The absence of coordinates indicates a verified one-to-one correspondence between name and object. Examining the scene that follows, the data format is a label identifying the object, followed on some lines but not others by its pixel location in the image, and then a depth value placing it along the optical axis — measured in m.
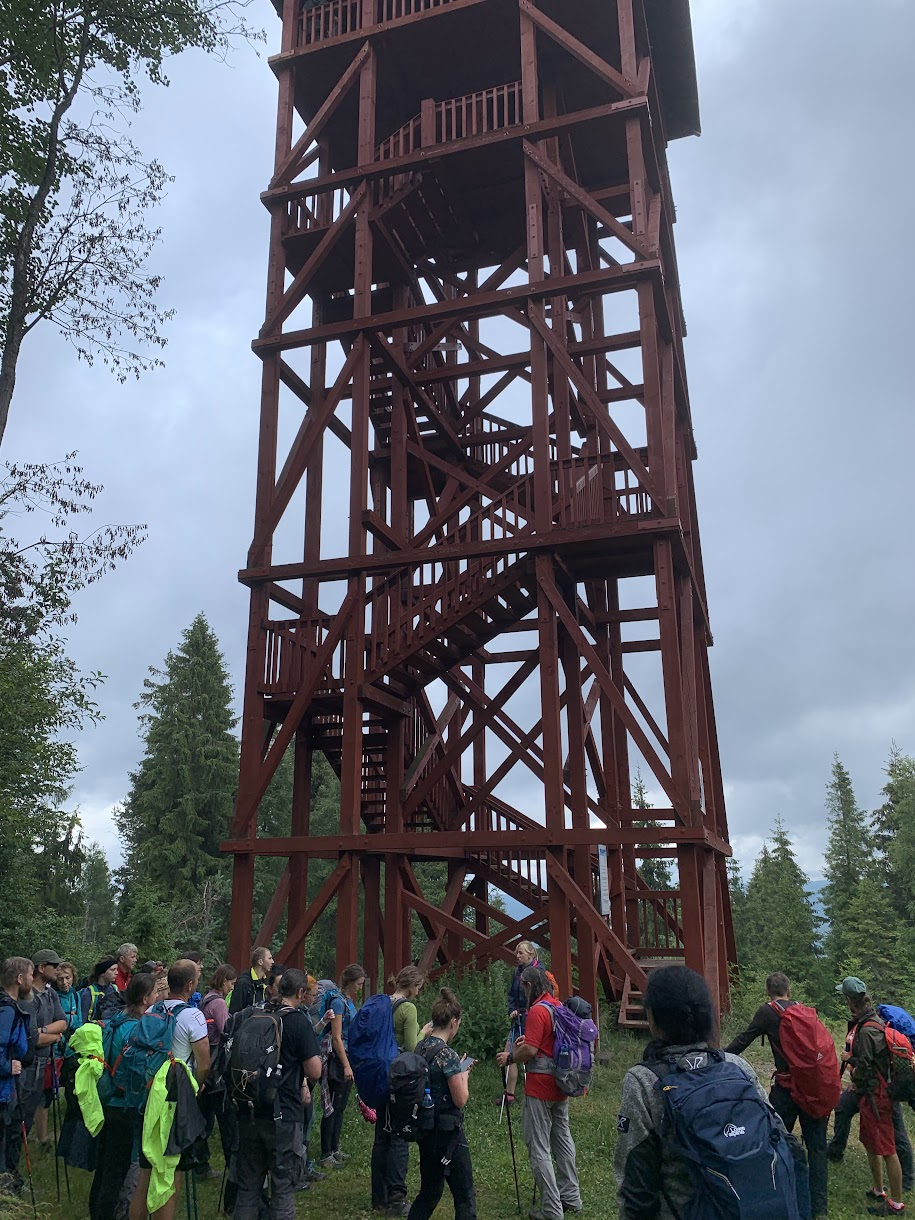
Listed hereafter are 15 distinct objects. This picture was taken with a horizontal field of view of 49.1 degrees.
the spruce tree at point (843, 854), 45.72
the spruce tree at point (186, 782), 36.28
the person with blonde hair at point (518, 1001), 7.29
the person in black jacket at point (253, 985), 7.91
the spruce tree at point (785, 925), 39.72
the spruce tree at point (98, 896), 56.38
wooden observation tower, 13.34
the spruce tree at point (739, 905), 47.65
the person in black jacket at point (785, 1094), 6.80
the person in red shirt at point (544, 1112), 6.52
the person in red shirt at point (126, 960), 8.05
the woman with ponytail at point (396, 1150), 6.91
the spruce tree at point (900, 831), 43.38
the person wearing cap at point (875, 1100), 7.24
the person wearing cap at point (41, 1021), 7.44
